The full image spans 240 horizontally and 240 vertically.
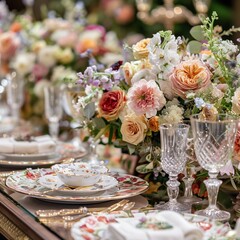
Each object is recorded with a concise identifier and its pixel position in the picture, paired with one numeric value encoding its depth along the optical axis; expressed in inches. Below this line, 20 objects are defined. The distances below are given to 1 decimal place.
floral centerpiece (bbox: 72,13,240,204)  85.2
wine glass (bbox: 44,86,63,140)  121.9
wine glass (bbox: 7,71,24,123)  141.7
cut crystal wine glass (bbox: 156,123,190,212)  77.0
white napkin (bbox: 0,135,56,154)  106.3
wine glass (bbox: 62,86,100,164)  101.5
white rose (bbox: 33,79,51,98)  154.0
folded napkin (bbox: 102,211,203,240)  62.1
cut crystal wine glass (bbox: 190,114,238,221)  74.3
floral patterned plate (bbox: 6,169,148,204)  80.3
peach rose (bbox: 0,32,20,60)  163.2
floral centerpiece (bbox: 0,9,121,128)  151.7
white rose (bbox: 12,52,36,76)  157.6
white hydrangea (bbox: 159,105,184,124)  85.6
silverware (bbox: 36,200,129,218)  76.3
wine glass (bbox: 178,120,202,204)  83.0
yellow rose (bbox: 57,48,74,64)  151.8
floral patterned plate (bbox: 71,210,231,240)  65.7
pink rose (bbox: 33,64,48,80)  155.5
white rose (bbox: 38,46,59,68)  152.6
